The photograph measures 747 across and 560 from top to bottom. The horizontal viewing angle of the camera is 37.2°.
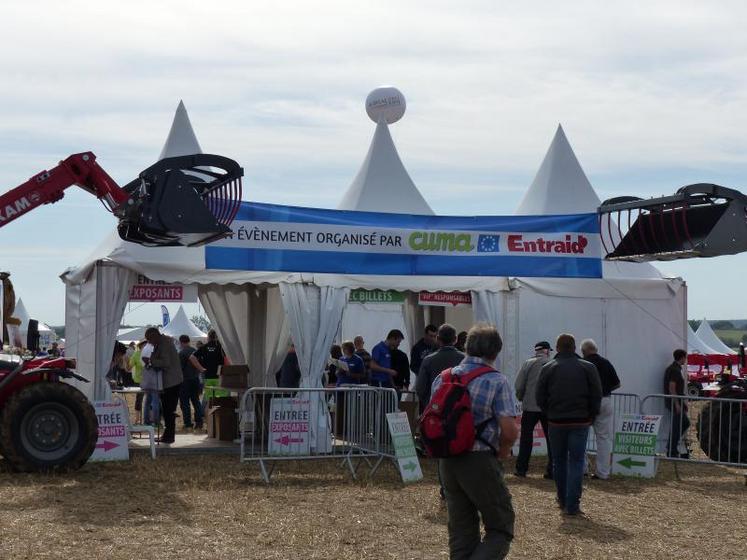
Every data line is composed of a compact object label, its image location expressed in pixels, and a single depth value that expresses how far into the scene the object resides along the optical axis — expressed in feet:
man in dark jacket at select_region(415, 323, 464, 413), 34.78
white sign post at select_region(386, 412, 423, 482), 38.83
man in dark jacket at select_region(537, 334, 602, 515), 31.96
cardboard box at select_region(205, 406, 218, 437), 53.42
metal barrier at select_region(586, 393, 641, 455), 48.24
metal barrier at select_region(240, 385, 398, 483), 40.01
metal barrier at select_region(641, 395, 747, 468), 44.04
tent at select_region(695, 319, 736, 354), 131.95
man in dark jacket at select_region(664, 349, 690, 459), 48.60
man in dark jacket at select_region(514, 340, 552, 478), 40.86
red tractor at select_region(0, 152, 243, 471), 37.27
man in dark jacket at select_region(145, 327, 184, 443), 50.42
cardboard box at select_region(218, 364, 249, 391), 54.08
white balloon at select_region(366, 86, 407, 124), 72.02
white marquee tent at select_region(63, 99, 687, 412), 46.98
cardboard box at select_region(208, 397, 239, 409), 53.94
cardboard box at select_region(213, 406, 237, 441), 52.70
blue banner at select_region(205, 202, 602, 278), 47.16
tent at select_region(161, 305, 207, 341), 149.18
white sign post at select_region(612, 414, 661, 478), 42.55
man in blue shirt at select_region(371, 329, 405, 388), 51.34
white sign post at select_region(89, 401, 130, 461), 43.14
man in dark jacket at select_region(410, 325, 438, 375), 49.52
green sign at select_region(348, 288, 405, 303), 56.95
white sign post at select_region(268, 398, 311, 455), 40.43
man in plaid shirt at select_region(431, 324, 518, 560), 19.93
